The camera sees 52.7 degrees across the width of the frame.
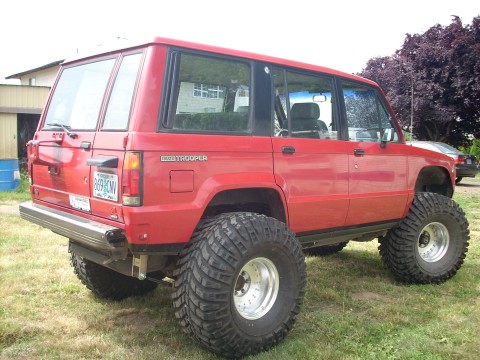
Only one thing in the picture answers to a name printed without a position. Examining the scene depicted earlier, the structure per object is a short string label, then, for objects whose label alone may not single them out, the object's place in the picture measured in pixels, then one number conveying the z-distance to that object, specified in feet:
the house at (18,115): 53.11
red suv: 10.08
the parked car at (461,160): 51.92
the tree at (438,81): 71.72
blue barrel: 36.65
